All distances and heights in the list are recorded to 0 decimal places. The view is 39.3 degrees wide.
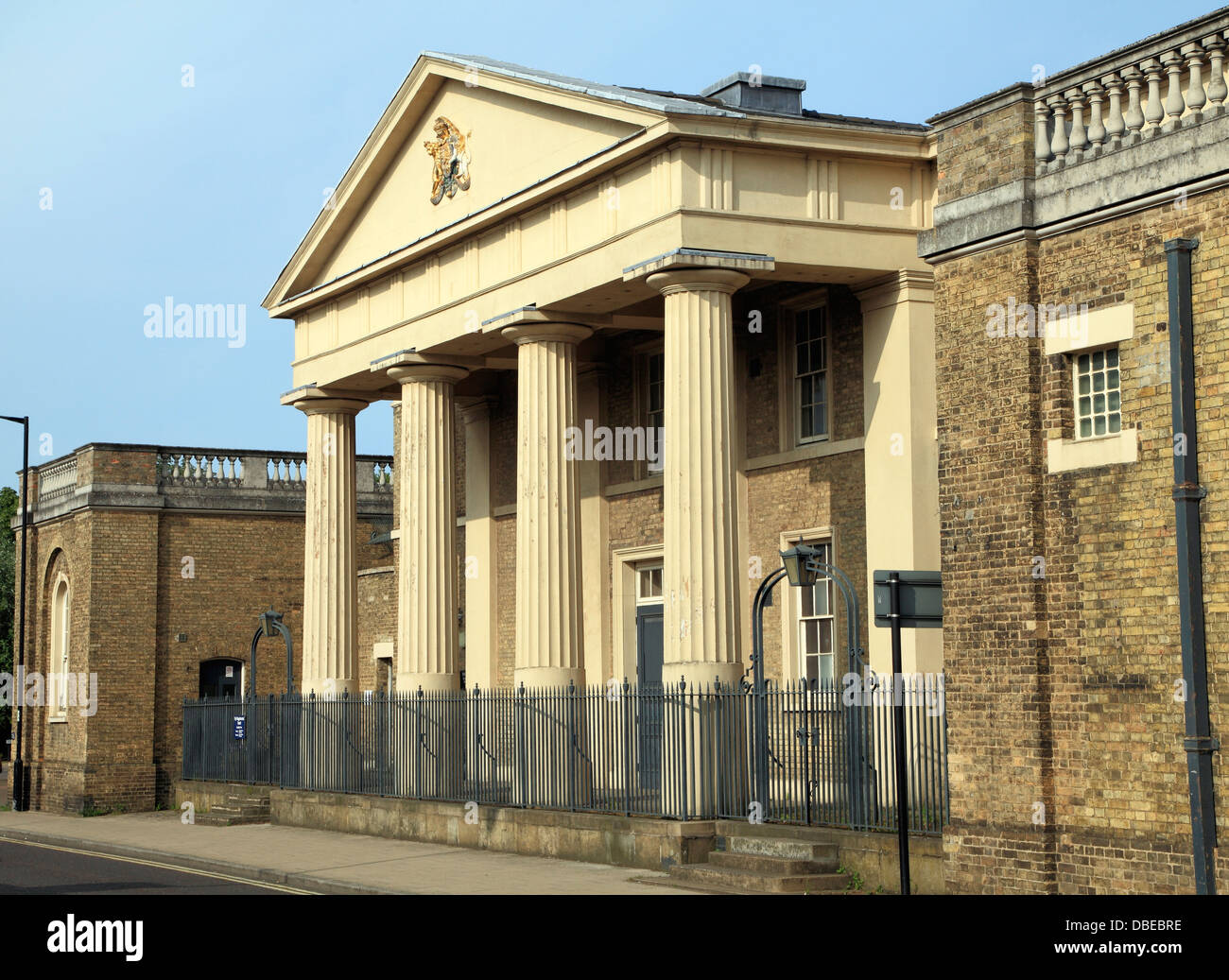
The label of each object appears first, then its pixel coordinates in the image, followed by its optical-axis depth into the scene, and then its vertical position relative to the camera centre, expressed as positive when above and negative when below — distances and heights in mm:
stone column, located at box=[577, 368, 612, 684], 27562 +1591
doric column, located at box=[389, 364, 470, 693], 26344 +1725
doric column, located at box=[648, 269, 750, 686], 20078 +1916
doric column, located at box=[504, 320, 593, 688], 22984 +1680
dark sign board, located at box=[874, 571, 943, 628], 14109 +375
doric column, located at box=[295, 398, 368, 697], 29719 +1677
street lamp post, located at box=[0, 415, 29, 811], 36969 -723
